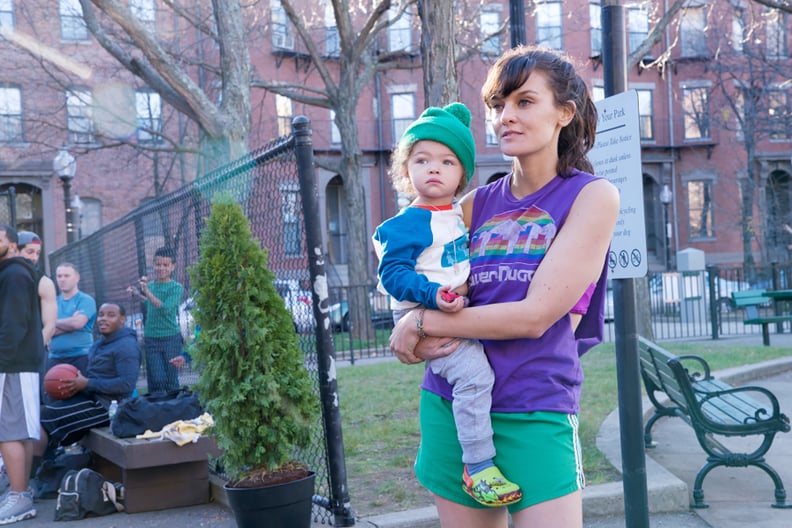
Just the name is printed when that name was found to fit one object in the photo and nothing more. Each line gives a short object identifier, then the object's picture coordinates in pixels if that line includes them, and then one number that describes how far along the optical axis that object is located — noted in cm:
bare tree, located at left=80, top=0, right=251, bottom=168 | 1068
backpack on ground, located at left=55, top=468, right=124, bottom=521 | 617
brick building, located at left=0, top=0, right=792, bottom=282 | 2764
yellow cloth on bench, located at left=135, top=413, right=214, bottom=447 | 604
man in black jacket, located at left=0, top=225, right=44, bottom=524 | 636
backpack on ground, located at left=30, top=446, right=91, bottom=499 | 711
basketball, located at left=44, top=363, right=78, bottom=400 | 711
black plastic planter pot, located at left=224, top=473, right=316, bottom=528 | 457
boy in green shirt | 760
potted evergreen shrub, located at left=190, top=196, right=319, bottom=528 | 479
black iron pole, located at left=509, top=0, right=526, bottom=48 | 738
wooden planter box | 597
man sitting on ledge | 712
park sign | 442
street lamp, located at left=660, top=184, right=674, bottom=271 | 3381
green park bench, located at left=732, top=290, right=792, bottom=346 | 1557
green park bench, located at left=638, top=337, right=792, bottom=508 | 575
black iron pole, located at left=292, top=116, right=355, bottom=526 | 518
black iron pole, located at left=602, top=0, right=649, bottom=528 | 448
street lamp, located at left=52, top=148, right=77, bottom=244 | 1862
